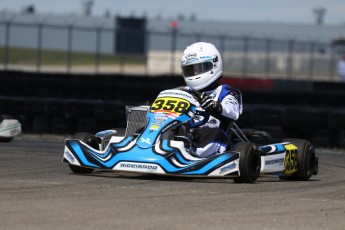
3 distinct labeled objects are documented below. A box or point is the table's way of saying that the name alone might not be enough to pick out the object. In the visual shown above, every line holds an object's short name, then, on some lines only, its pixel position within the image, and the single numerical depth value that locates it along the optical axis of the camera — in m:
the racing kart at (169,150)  18.78
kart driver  19.70
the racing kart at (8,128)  27.30
